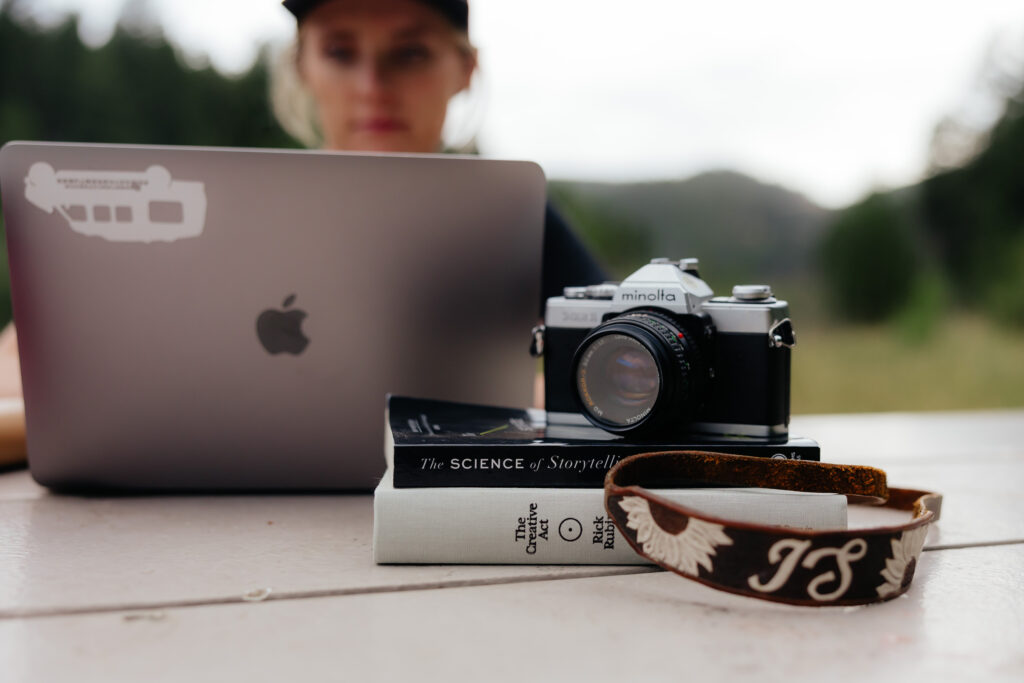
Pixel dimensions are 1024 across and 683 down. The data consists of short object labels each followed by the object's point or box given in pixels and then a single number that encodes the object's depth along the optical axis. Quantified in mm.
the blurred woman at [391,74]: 1204
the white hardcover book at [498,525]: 527
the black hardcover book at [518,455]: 527
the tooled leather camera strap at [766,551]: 459
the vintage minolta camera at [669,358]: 574
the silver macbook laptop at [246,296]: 625
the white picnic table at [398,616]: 389
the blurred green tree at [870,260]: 6008
